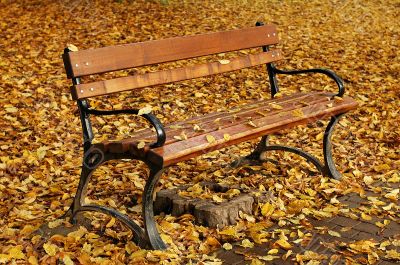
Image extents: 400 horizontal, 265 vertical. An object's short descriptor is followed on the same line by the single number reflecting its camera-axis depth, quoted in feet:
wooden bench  10.11
